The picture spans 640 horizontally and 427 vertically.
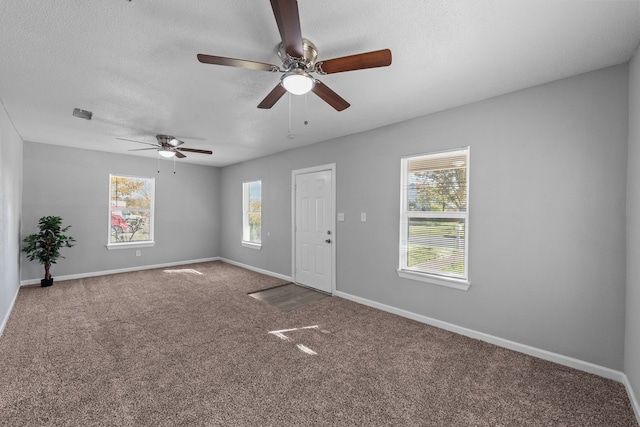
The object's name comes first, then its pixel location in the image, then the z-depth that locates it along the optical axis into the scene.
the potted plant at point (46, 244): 4.54
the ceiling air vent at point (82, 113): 3.15
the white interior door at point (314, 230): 4.47
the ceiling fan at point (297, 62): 1.37
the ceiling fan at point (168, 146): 4.19
